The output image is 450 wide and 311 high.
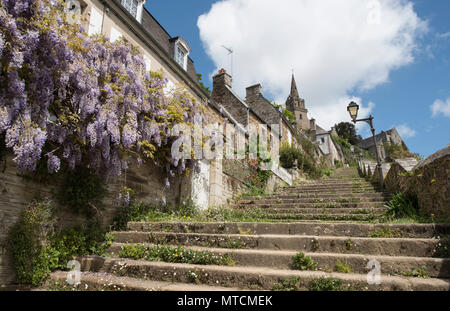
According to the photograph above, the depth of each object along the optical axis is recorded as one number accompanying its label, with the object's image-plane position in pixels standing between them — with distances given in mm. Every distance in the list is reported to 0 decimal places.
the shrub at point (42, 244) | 3414
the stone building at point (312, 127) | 35081
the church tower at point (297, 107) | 47406
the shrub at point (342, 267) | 2936
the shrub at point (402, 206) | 4969
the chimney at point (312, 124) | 46425
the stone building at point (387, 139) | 42209
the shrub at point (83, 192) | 4318
